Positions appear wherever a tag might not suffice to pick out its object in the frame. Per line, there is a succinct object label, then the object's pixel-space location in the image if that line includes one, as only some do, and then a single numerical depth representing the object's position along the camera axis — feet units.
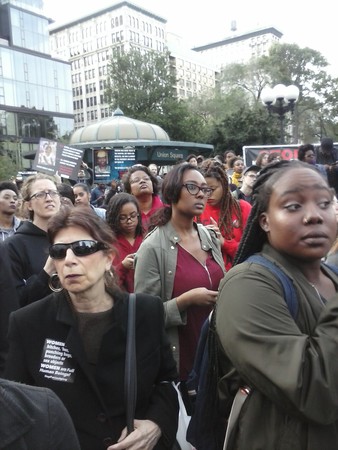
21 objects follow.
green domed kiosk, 81.97
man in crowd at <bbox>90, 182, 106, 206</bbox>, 34.04
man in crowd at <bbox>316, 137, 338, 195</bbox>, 22.88
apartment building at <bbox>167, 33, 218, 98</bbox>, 355.15
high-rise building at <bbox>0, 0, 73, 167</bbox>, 170.19
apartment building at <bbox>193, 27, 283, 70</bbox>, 390.42
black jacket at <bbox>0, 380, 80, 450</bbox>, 3.45
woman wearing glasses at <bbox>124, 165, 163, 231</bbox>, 15.72
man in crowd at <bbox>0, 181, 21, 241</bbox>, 16.06
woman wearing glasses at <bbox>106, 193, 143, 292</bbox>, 12.78
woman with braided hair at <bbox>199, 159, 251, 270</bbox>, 12.69
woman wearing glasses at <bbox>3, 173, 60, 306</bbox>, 9.57
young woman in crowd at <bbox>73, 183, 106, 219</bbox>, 19.74
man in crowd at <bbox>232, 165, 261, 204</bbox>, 17.69
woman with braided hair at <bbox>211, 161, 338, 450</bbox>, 4.07
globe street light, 42.70
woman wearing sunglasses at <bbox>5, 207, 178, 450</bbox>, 6.15
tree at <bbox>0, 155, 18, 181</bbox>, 76.48
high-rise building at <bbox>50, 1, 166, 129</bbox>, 327.47
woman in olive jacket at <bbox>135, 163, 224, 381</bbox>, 8.64
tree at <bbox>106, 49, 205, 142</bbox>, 156.46
